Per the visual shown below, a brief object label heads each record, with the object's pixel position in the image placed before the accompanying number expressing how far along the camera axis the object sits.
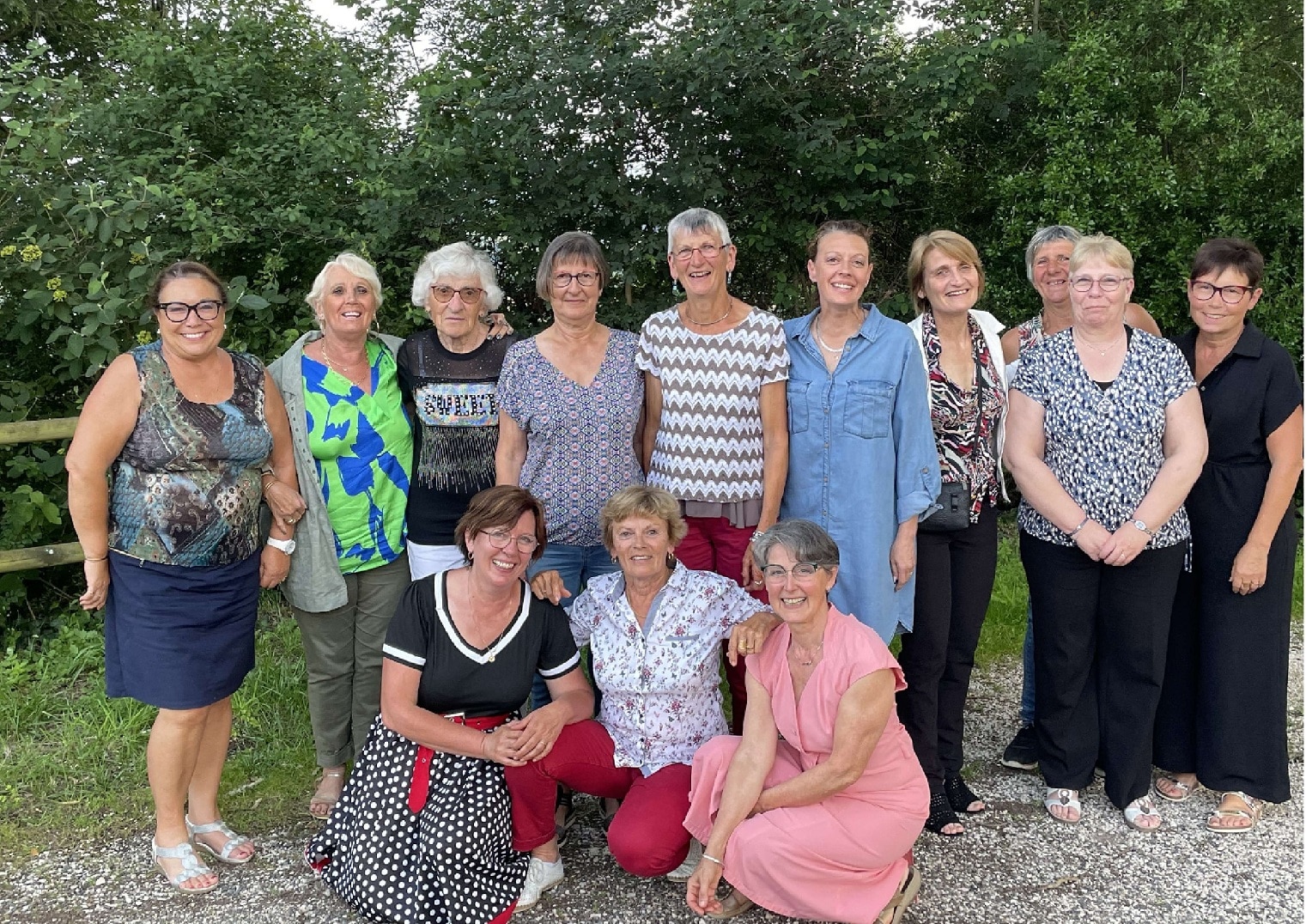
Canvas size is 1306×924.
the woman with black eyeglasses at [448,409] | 3.70
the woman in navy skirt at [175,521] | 3.12
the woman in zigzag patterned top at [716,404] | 3.47
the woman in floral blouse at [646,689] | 3.17
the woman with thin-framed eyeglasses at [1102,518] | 3.43
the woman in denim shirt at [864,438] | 3.37
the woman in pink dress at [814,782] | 2.90
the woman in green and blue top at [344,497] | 3.57
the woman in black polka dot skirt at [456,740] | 3.04
